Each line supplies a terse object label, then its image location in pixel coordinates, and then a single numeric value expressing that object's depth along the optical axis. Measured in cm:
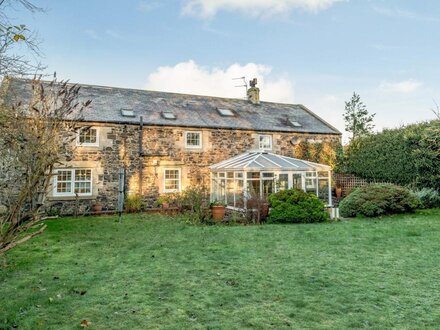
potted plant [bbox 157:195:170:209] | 1652
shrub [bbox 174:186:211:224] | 1244
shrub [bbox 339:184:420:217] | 1317
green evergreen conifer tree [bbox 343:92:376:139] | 3516
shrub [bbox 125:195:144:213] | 1589
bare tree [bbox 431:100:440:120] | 1631
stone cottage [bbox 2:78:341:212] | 1585
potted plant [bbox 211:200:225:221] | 1274
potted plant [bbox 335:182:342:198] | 1962
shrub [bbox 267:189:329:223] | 1223
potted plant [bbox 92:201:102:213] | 1545
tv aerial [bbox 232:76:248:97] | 2413
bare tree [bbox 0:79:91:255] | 293
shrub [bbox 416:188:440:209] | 1480
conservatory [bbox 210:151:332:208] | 1471
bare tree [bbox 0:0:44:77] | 404
